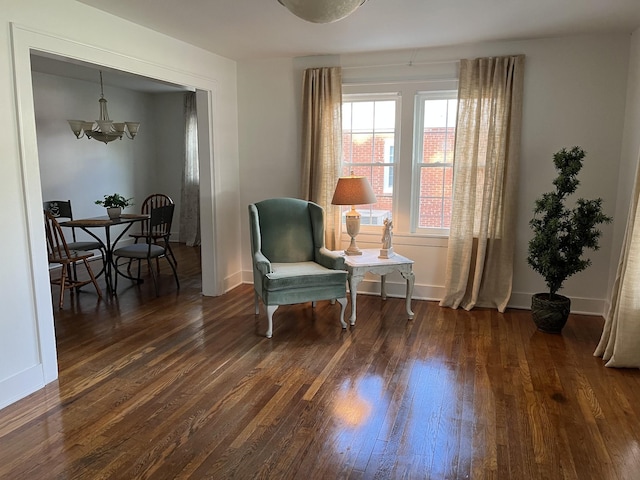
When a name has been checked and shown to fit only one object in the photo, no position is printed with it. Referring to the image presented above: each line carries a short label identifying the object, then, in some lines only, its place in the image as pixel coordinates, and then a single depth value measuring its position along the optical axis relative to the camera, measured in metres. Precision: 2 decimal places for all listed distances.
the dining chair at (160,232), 5.17
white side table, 4.06
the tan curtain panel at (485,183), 4.21
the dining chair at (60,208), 5.95
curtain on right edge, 3.08
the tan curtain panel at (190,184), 7.60
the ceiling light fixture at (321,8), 1.78
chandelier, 5.41
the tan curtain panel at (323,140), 4.72
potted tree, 3.70
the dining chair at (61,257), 4.43
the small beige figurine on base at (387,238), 4.34
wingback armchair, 3.75
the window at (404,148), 4.61
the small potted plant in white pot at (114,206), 5.25
